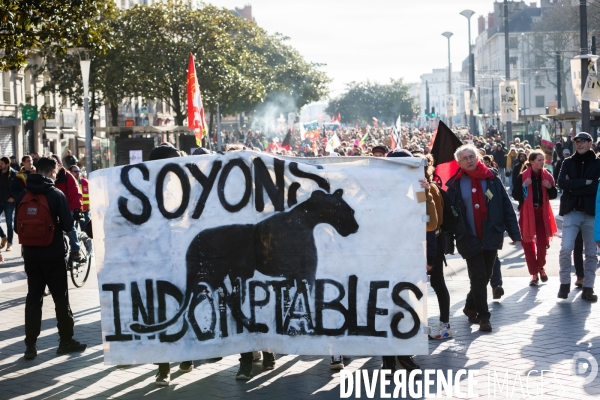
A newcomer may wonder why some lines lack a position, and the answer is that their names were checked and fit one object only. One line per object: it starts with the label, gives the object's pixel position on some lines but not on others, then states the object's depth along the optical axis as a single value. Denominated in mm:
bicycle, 12664
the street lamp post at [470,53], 49038
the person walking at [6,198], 18094
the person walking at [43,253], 8547
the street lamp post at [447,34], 67238
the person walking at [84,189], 16930
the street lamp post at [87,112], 25516
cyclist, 13453
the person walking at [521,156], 21039
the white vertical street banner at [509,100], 32531
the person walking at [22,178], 16344
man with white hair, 9023
